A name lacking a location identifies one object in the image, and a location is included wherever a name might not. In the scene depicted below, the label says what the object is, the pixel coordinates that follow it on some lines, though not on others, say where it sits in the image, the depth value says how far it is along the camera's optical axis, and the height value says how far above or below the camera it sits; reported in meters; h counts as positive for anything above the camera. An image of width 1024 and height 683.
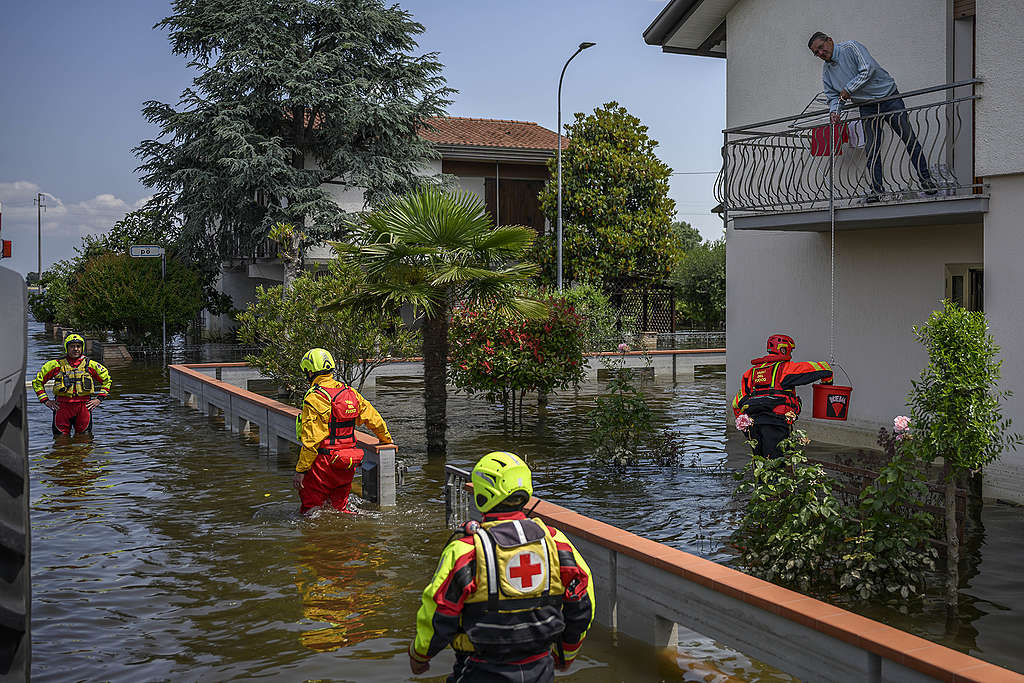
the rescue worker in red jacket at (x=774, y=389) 10.58 -0.70
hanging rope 12.12 +1.30
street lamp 29.86 +6.42
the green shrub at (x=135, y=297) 35.25 +1.09
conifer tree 34.34 +7.60
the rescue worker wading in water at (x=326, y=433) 9.80 -1.07
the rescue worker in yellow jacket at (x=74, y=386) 15.27 -0.93
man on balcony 12.23 +3.03
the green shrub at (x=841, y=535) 6.64 -1.45
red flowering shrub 15.55 -0.40
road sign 31.55 +2.49
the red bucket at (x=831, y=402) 10.90 -0.87
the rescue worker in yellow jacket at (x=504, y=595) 4.19 -1.17
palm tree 12.70 +0.96
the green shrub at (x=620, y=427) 13.41 -1.41
